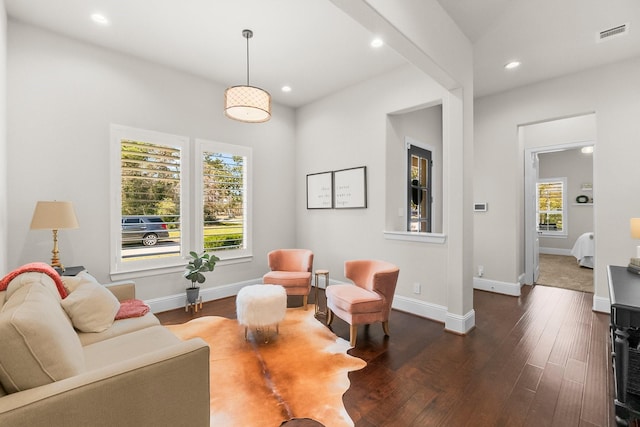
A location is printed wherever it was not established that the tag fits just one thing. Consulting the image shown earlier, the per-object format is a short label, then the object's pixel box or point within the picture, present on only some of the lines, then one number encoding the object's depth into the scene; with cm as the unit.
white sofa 108
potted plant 377
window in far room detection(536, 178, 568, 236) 836
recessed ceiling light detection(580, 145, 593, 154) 745
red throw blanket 181
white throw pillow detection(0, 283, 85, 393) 109
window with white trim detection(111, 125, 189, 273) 348
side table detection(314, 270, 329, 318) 362
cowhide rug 188
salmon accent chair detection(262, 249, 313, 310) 385
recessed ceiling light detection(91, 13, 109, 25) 284
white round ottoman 280
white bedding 645
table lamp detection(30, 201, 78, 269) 261
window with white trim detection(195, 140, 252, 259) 417
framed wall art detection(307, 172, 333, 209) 473
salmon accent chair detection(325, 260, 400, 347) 284
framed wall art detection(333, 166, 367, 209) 424
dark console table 168
